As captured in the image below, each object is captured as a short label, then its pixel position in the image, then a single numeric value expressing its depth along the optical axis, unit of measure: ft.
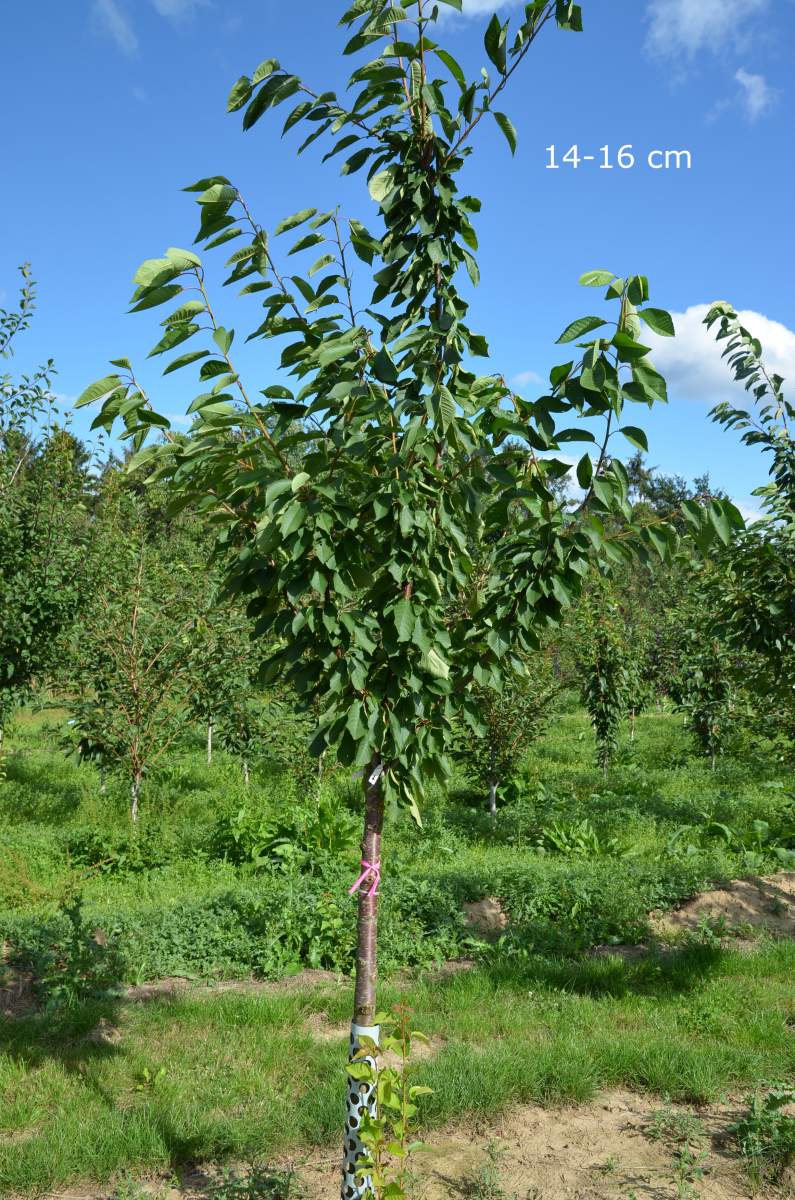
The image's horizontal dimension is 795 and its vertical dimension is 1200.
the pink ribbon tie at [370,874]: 10.26
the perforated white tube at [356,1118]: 9.89
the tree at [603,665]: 45.16
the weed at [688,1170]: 11.59
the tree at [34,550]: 32.17
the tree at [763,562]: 18.88
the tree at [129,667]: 32.55
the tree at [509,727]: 36.11
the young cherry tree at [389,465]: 8.29
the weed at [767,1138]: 12.15
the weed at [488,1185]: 11.64
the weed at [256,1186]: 11.30
